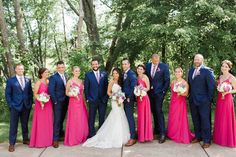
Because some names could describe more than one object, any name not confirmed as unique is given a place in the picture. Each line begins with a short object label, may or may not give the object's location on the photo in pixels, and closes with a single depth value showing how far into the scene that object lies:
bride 7.34
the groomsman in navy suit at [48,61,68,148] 7.29
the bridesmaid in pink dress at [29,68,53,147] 7.34
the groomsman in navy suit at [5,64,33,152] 7.11
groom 7.32
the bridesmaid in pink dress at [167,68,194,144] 7.47
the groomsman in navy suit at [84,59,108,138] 7.58
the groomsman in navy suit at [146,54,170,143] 7.54
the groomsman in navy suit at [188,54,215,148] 6.93
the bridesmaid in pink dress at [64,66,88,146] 7.45
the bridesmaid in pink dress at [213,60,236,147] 7.04
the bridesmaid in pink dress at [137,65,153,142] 7.45
